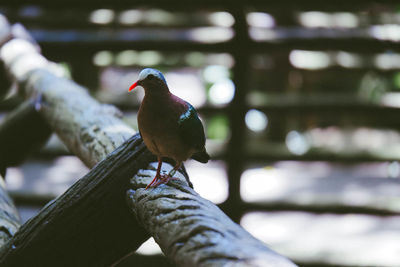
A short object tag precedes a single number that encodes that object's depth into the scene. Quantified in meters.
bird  3.81
